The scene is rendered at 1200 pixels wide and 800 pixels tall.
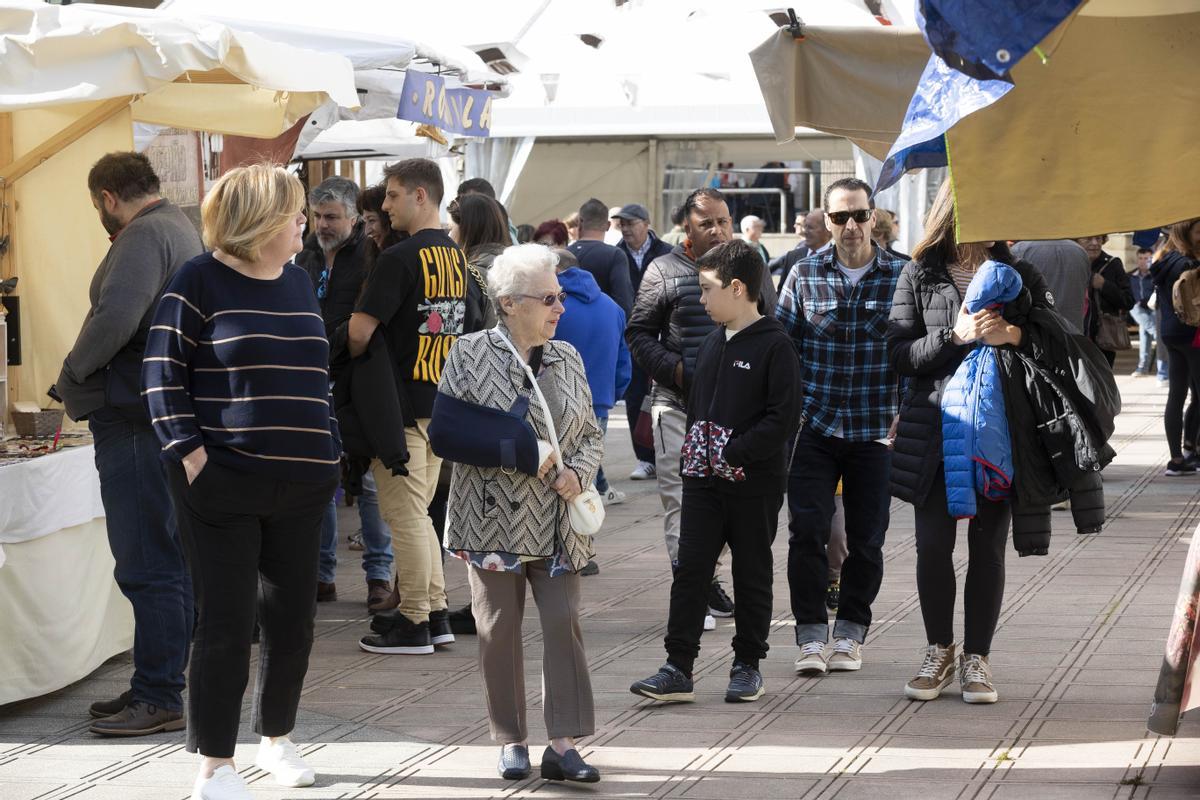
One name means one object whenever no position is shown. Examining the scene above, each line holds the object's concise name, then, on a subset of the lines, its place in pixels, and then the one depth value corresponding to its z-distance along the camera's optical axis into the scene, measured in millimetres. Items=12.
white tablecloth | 11555
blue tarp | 6391
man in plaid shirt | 12734
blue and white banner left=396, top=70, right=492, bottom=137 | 16719
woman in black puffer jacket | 11516
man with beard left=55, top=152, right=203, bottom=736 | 11125
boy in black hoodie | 11555
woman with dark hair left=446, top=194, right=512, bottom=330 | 15148
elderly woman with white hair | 9891
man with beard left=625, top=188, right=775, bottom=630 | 13875
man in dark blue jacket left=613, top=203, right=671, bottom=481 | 24922
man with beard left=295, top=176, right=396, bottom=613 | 13945
